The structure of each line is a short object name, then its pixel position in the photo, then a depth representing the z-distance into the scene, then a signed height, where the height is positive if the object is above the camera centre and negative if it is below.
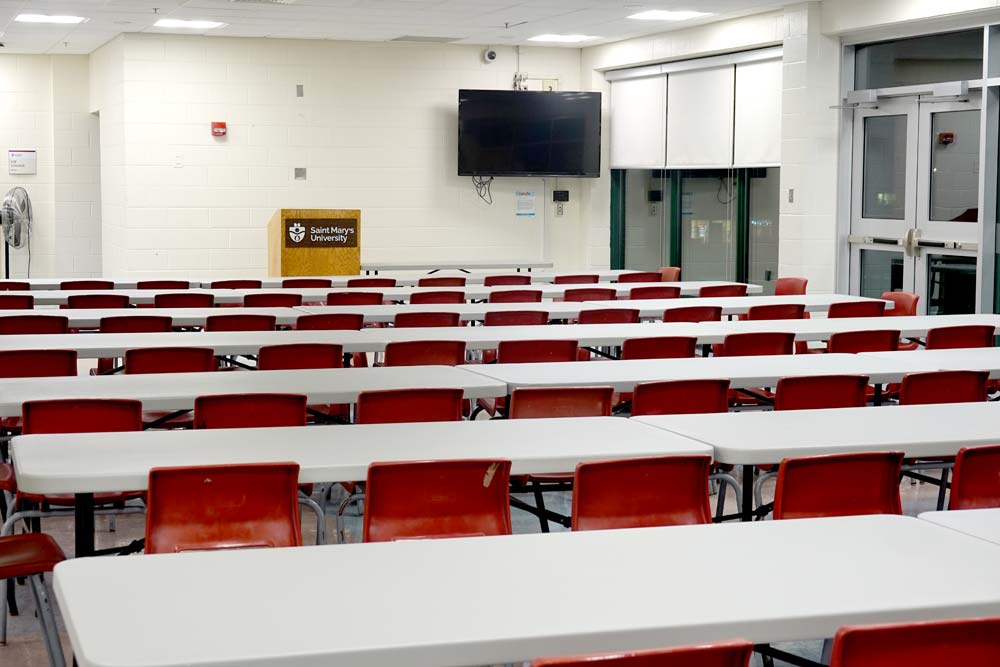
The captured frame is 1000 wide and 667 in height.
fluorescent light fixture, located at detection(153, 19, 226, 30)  13.72 +2.16
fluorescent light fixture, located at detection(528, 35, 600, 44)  15.18 +2.24
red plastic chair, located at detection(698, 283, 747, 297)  10.52 -0.45
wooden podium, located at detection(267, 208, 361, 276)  13.08 -0.11
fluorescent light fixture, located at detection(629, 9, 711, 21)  12.98 +2.17
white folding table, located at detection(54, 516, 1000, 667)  2.14 -0.65
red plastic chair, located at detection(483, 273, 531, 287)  11.42 -0.41
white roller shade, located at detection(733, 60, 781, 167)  13.33 +1.23
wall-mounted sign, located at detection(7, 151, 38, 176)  16.03 +0.82
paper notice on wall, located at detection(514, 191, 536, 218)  16.45 +0.35
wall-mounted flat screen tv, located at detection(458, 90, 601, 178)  15.62 +1.19
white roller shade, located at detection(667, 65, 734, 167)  14.16 +1.27
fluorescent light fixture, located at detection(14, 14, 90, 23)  12.97 +2.09
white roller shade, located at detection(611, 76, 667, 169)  15.30 +1.31
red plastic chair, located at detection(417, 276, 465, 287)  11.25 -0.42
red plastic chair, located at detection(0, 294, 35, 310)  9.02 -0.49
